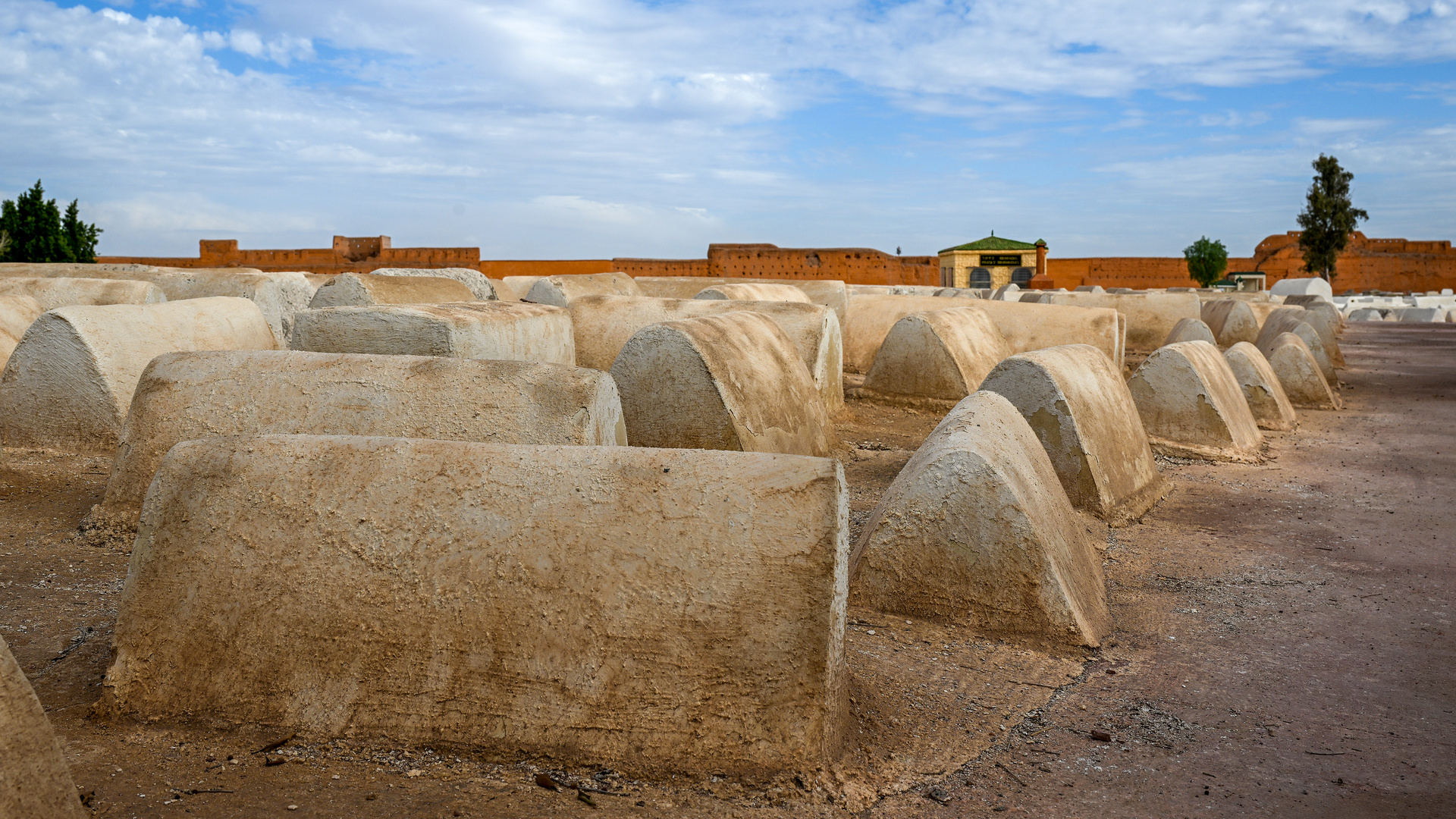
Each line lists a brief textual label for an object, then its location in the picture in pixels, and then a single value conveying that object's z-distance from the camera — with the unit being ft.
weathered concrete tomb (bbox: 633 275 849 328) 50.39
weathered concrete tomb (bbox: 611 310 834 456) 19.84
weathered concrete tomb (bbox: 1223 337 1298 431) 31.24
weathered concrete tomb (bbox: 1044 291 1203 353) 56.29
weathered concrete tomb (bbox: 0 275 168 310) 30.66
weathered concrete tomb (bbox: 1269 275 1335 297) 118.21
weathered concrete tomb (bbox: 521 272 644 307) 40.09
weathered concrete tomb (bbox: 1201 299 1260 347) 59.82
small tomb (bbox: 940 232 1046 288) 132.16
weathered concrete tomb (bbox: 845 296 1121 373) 38.60
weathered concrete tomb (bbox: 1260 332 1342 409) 37.63
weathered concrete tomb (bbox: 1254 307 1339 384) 46.06
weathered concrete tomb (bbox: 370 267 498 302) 32.32
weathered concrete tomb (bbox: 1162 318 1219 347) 46.11
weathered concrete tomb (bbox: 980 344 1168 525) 18.26
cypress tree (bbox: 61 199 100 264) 95.04
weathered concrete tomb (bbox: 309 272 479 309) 25.00
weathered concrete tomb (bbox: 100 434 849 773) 7.86
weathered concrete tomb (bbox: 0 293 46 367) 24.88
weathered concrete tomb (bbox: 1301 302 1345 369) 53.83
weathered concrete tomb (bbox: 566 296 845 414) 27.99
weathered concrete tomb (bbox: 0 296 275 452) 19.77
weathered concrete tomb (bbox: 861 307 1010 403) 32.55
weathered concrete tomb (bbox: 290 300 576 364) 17.54
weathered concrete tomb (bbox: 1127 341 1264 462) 25.25
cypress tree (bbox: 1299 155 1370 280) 149.28
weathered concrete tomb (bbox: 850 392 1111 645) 11.85
